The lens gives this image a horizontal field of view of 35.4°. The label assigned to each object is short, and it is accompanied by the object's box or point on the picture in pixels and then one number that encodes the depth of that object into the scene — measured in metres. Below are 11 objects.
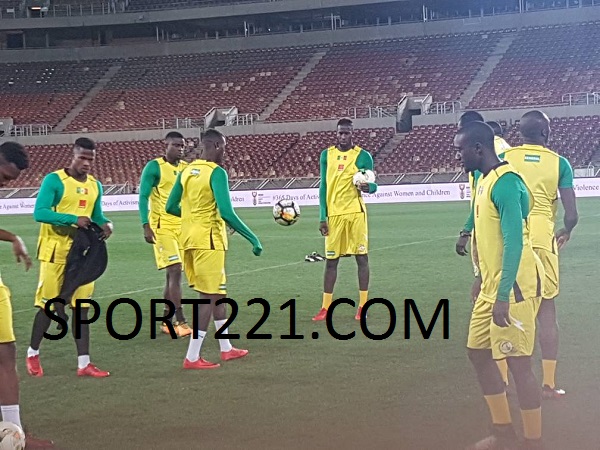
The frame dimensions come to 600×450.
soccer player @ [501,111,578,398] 6.85
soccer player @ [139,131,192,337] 10.09
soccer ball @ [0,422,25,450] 5.37
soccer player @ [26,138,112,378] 7.75
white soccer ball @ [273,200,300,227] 10.24
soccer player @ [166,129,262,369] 8.21
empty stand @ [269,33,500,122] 45.88
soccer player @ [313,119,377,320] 10.66
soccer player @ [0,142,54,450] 5.67
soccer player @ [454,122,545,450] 5.21
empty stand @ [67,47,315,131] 49.47
